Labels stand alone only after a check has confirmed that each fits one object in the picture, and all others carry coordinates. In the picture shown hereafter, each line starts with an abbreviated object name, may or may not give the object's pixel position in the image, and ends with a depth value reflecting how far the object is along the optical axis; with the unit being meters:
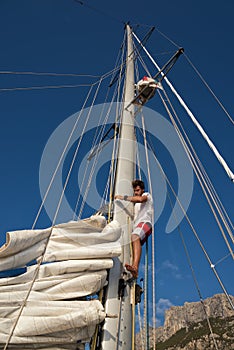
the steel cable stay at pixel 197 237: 4.27
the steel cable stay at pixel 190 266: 5.66
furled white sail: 2.99
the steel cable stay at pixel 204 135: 3.23
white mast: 3.23
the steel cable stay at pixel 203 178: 4.02
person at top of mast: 6.88
